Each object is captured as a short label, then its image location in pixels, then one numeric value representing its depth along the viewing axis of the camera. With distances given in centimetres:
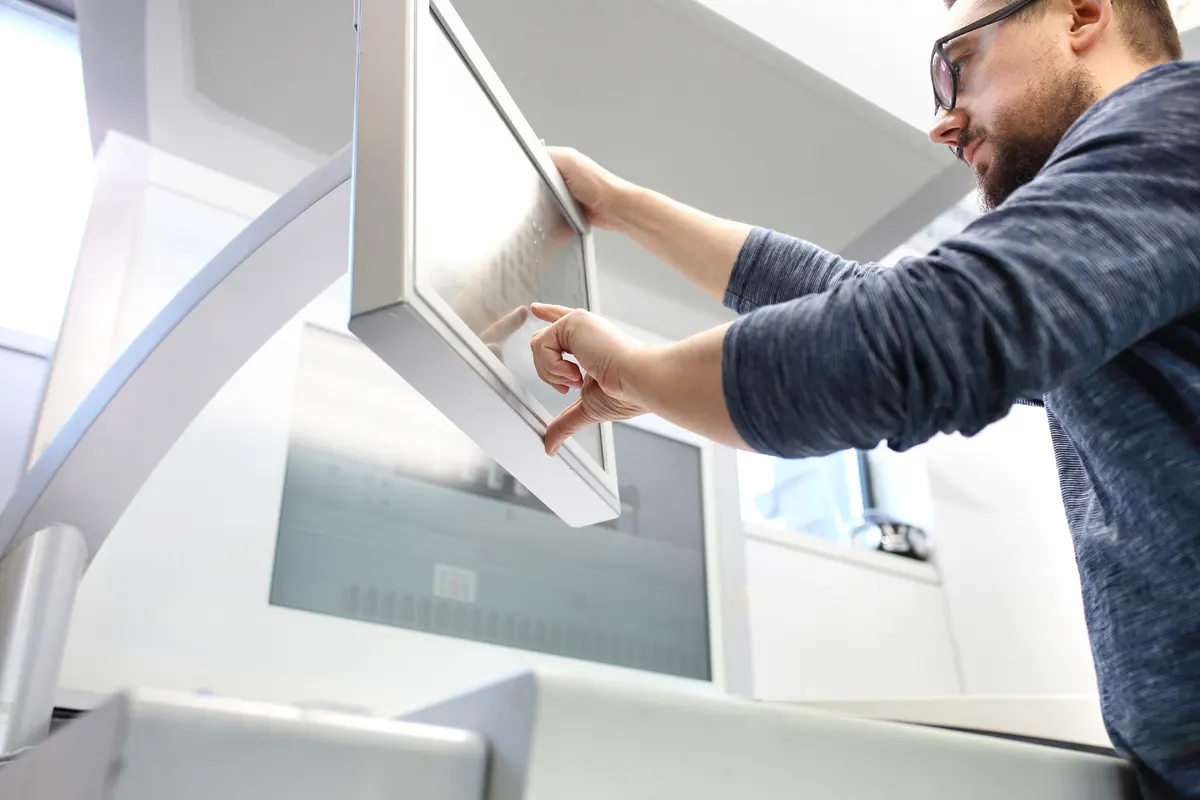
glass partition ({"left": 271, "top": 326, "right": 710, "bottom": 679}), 120
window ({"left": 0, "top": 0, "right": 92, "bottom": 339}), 133
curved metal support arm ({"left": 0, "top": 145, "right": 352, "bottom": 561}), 82
